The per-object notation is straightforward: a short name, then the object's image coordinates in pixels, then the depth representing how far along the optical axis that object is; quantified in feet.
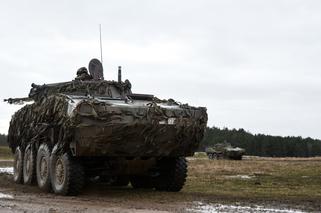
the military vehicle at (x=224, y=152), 150.82
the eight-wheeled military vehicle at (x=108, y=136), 41.06
